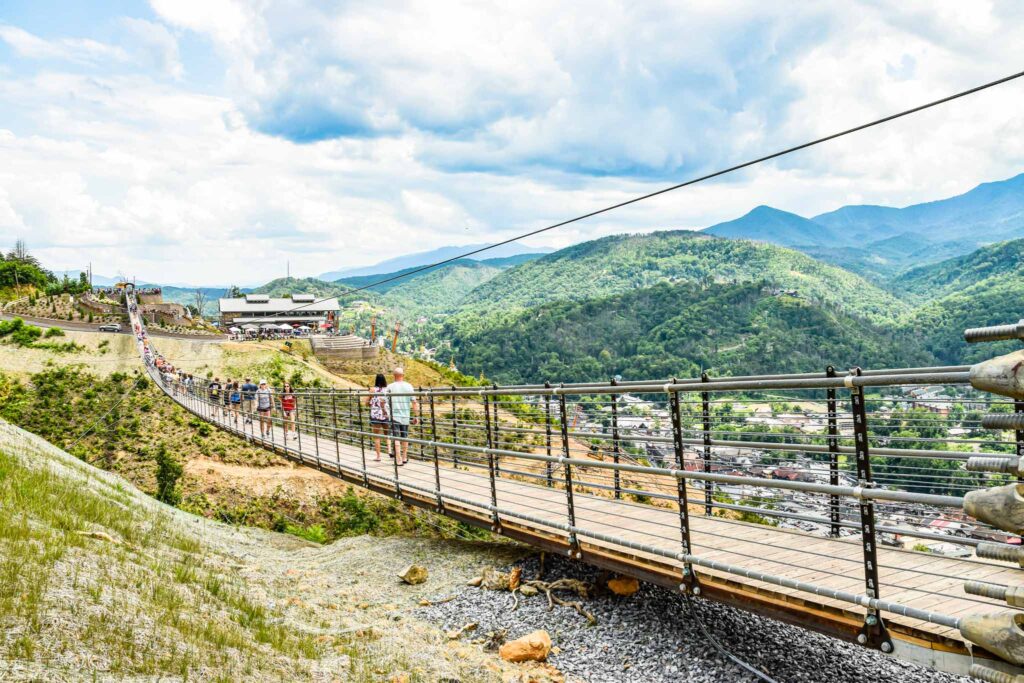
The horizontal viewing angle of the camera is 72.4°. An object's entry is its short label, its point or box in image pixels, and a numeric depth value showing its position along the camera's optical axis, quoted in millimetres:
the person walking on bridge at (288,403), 16719
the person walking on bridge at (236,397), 21047
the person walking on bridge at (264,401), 17375
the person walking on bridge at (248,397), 19922
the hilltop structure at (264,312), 116400
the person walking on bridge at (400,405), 10196
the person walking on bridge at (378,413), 10992
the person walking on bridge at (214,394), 22797
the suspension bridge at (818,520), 3234
